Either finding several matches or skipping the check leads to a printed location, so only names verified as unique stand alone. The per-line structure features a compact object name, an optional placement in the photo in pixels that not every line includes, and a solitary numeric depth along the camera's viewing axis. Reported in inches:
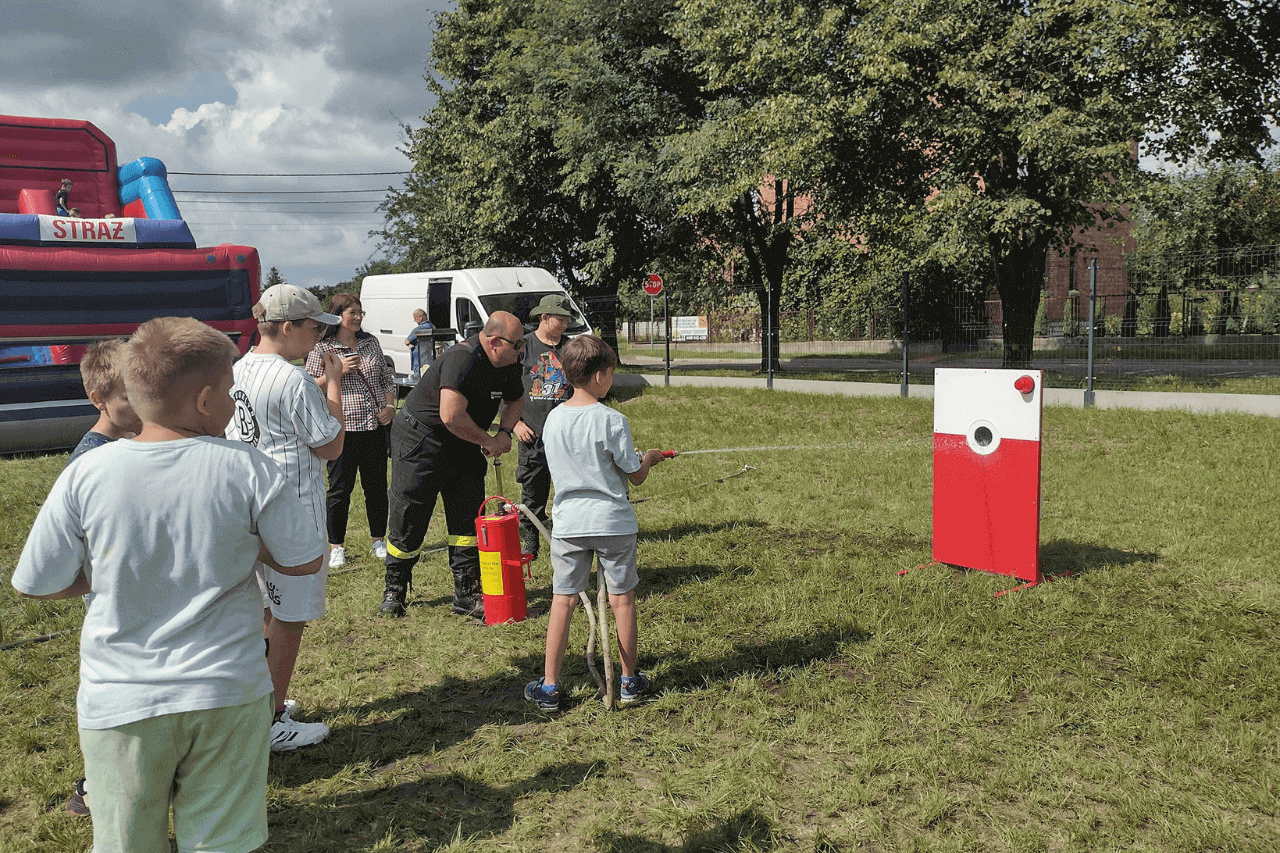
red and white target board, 210.4
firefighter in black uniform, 189.0
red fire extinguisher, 186.7
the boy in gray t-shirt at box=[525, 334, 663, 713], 143.4
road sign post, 923.4
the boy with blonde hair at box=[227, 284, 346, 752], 131.2
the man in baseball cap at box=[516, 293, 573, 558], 242.1
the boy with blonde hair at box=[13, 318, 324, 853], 74.1
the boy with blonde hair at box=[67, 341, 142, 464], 117.0
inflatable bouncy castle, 396.8
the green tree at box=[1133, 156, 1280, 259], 1197.7
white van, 636.7
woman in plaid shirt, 233.9
